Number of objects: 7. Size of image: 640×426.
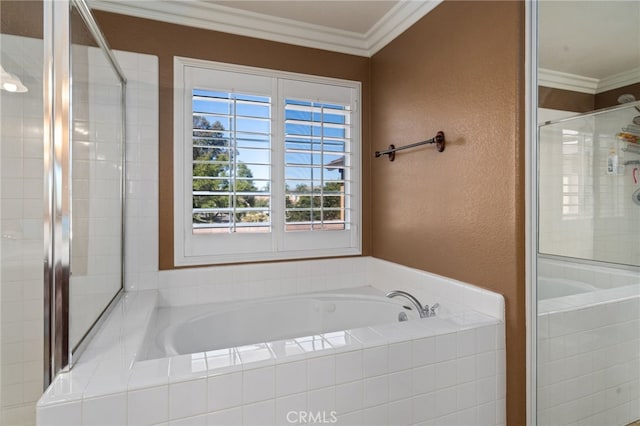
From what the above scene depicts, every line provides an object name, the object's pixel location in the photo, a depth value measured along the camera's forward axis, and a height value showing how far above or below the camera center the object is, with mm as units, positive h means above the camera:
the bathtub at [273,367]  1105 -609
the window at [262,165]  2301 +328
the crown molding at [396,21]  2111 +1275
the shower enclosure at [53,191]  1179 +81
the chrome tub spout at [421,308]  1852 -528
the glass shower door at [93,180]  1316 +141
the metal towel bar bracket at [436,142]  1963 +412
